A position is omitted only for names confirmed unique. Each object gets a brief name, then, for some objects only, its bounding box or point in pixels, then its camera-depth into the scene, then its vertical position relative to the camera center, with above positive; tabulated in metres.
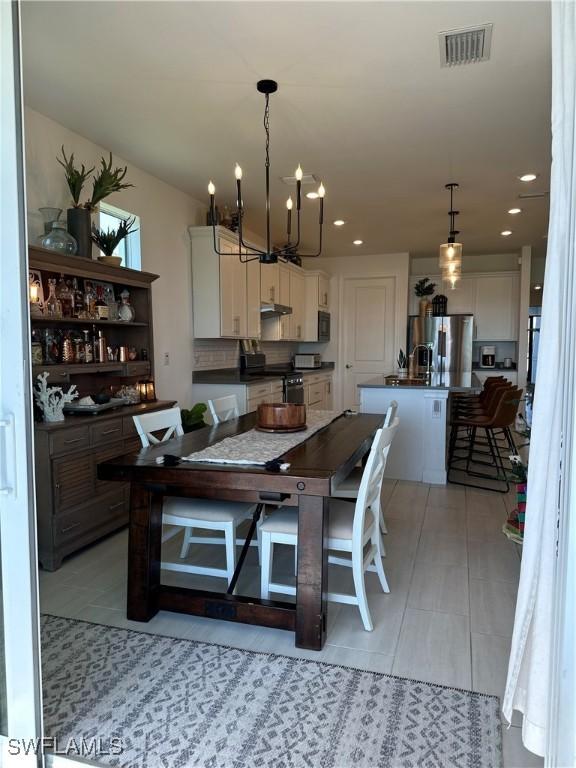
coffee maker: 7.88 -0.10
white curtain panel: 1.15 -0.17
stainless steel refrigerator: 7.45 +0.18
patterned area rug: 1.47 -1.23
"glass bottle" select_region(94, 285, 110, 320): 3.35 +0.30
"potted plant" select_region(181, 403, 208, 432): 3.97 -0.57
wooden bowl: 2.69 -0.38
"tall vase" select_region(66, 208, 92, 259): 3.06 +0.78
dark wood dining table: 1.92 -0.70
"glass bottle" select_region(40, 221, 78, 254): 2.87 +0.65
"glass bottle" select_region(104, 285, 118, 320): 3.52 +0.35
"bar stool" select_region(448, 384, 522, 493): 4.26 -0.69
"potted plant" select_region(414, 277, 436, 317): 7.79 +0.97
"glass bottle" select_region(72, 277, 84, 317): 3.22 +0.34
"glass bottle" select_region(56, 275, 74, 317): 3.11 +0.34
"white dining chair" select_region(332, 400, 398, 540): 2.65 -0.76
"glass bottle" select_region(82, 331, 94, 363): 3.28 +0.00
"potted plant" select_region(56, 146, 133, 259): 3.06 +0.98
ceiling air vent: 2.22 +1.47
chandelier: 2.60 +0.90
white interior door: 7.65 +0.32
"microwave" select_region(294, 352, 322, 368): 7.43 -0.17
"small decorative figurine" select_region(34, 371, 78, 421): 2.74 -0.30
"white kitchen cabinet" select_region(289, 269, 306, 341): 6.69 +0.66
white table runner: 2.09 -0.47
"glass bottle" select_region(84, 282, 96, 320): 3.30 +0.34
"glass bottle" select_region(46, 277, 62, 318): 2.96 +0.29
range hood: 5.73 +0.49
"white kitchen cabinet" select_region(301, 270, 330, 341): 7.24 +0.70
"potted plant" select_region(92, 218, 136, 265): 3.31 +0.75
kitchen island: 4.34 -0.70
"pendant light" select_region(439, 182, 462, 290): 4.62 +0.85
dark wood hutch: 2.68 -0.56
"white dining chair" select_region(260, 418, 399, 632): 2.08 -0.81
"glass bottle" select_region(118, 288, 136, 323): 3.58 +0.30
